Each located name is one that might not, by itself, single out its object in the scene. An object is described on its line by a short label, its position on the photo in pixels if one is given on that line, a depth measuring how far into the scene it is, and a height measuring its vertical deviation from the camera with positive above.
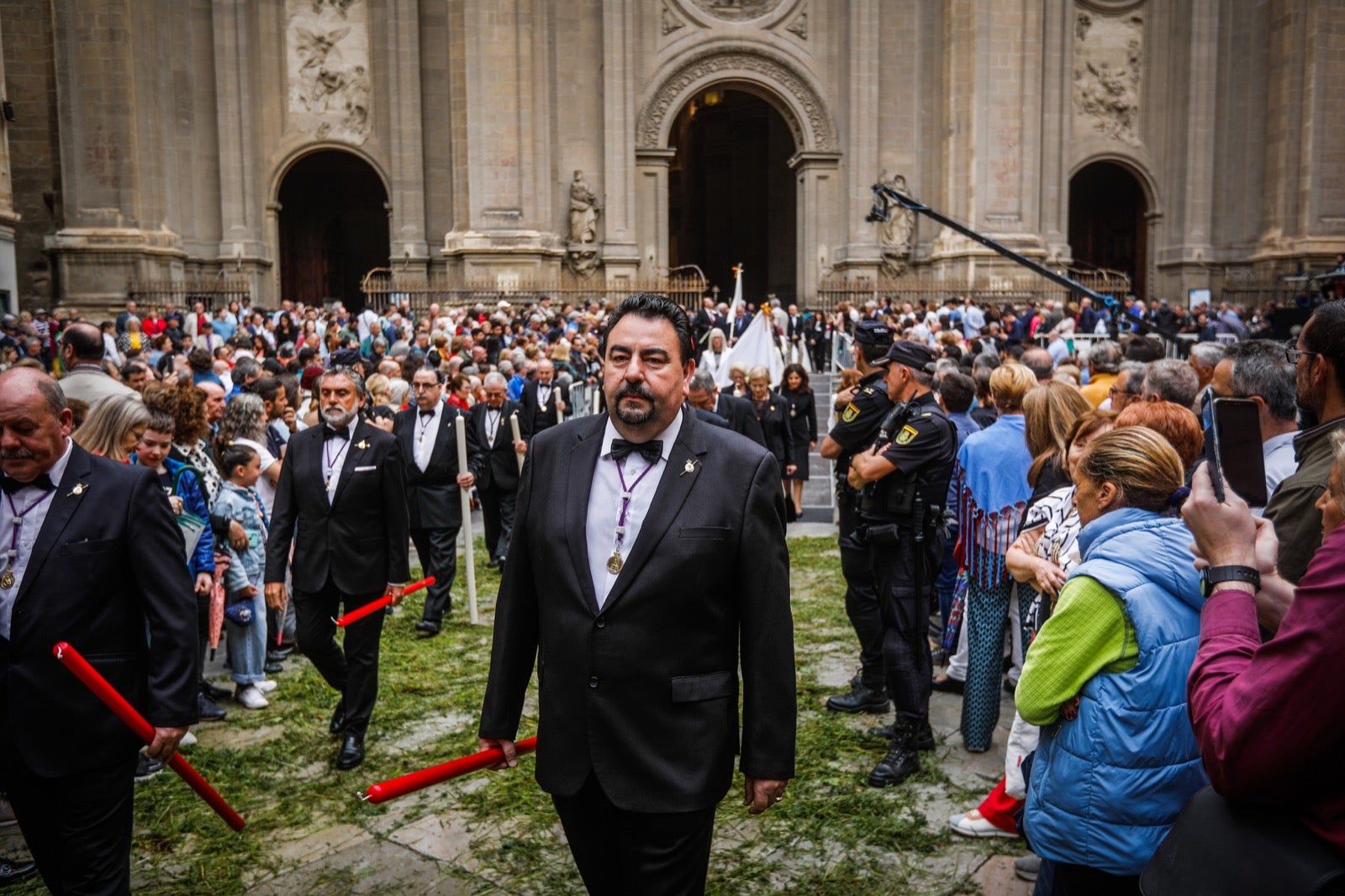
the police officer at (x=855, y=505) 6.00 -0.94
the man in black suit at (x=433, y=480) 8.78 -1.09
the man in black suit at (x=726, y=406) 9.84 -0.59
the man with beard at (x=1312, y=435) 3.17 -0.31
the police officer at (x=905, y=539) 5.43 -1.01
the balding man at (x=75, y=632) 3.46 -0.95
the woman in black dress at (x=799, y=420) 13.23 -0.95
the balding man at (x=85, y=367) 7.20 -0.12
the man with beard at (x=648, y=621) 2.97 -0.79
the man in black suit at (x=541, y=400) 12.36 -0.62
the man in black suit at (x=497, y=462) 10.39 -1.12
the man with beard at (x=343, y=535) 5.83 -1.04
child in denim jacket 6.77 -1.49
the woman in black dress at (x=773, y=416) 12.55 -0.84
